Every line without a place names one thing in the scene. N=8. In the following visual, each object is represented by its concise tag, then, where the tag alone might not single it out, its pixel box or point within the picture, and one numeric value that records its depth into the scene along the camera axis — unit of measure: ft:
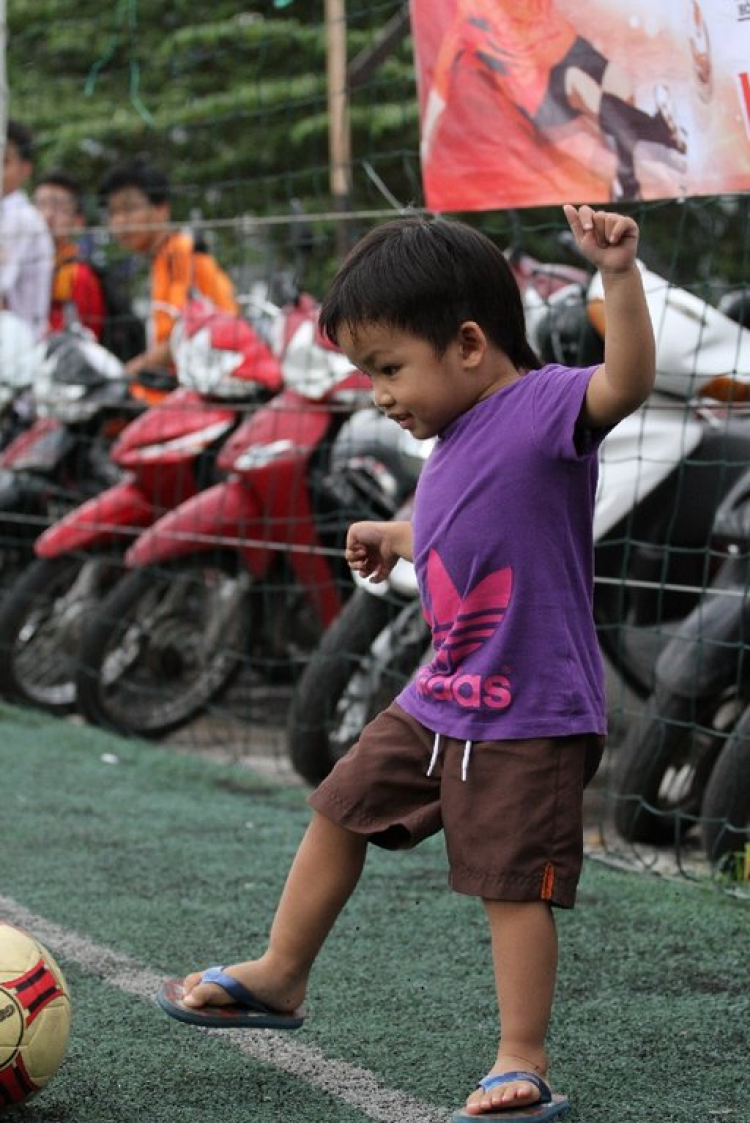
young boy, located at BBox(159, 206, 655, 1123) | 16.80
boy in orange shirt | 44.73
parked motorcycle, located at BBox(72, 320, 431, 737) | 37.17
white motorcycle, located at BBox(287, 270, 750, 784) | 29.63
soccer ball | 16.89
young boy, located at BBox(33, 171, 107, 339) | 48.73
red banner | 25.50
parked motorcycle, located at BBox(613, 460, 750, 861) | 27.07
